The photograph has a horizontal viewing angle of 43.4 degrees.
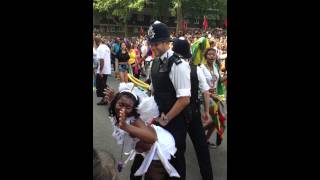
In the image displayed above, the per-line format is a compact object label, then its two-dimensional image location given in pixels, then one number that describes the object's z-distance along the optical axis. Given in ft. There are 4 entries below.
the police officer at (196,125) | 13.08
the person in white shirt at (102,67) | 33.32
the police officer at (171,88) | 10.39
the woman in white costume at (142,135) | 9.21
